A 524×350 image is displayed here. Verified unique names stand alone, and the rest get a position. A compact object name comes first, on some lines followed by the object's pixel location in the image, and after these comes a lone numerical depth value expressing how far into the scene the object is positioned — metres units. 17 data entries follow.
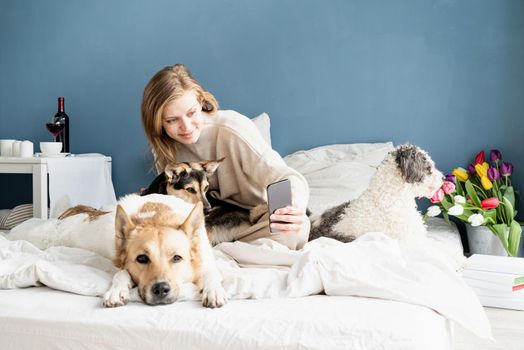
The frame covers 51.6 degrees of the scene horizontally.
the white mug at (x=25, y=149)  3.36
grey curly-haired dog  2.21
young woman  2.11
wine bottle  3.73
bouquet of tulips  2.72
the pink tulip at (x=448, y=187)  2.72
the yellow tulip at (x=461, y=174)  3.01
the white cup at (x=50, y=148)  3.41
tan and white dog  1.32
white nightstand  3.22
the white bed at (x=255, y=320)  1.16
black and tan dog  2.08
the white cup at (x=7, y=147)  3.44
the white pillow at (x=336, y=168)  2.79
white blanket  1.35
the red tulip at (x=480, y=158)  3.03
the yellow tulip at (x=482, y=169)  2.92
